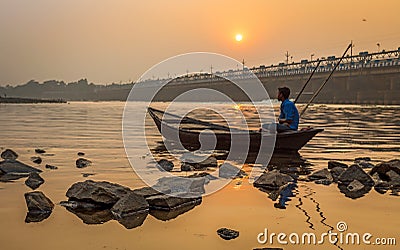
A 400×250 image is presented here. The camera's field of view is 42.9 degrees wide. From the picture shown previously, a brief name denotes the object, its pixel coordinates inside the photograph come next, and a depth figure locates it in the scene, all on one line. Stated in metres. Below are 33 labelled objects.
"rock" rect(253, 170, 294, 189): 13.65
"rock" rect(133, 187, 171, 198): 11.16
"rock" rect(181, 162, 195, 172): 16.45
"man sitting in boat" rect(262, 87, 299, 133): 20.04
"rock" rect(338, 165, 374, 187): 13.95
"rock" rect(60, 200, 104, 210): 10.65
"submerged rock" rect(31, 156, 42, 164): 18.13
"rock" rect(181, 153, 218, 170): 17.55
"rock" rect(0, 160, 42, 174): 14.91
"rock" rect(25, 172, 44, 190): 13.31
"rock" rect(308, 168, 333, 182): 14.74
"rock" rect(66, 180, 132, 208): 10.70
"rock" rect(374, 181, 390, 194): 13.12
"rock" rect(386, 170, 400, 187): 13.87
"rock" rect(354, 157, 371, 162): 19.27
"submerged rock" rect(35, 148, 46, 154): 21.36
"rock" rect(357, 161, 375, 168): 17.47
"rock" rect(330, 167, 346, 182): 14.72
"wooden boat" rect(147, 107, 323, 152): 20.36
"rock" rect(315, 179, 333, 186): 14.20
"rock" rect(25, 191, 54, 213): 10.52
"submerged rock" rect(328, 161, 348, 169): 16.33
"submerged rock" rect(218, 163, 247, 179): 15.48
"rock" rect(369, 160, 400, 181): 14.50
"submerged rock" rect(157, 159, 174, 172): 16.77
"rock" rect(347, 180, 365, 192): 13.30
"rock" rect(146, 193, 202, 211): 10.73
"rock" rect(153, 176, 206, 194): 11.82
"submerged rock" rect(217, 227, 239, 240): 8.97
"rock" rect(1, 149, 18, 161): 18.93
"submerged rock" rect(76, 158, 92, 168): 17.33
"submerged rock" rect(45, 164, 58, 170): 16.56
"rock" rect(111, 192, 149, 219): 10.20
